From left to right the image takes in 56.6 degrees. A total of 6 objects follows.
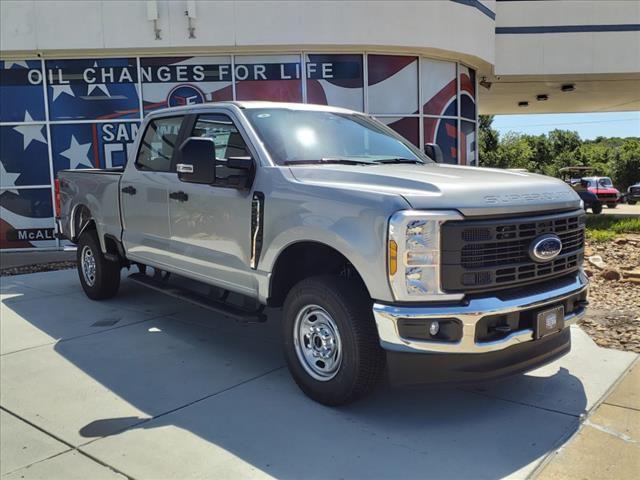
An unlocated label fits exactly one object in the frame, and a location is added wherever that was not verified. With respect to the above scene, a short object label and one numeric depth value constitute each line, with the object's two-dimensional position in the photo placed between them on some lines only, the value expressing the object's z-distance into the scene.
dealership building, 11.81
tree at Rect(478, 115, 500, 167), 45.81
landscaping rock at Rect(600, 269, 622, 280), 7.86
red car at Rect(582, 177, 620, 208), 26.06
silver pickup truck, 3.34
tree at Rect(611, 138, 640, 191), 43.34
